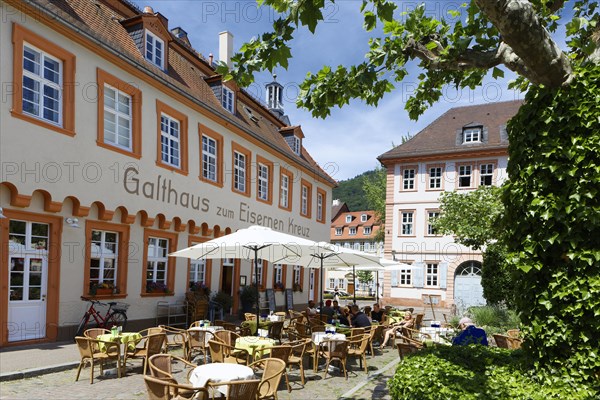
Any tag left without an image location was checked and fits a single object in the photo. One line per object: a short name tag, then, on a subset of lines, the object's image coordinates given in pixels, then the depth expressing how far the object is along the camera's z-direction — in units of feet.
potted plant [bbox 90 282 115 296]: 40.55
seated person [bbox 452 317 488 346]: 24.85
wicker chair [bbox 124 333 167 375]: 27.09
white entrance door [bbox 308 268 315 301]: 92.07
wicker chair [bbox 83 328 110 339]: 27.91
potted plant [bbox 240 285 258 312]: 64.80
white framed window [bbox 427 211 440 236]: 104.44
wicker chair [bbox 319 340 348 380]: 29.27
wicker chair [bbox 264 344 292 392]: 24.93
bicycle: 38.68
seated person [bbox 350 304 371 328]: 37.82
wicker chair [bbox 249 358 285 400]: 19.52
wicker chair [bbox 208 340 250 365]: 25.93
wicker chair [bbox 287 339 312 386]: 26.84
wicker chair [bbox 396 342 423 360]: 27.02
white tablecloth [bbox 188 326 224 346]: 31.07
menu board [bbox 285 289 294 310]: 78.49
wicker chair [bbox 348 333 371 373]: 30.91
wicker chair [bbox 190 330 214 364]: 30.96
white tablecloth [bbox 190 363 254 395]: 18.96
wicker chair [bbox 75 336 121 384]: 25.75
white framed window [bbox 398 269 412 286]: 105.60
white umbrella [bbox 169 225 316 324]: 32.50
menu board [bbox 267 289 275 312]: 72.07
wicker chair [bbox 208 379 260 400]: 17.47
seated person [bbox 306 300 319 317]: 44.68
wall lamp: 38.01
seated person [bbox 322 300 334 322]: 45.21
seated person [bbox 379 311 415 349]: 41.29
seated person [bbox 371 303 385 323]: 48.85
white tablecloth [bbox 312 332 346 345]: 30.76
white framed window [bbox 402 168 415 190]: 108.37
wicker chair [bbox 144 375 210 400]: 16.21
